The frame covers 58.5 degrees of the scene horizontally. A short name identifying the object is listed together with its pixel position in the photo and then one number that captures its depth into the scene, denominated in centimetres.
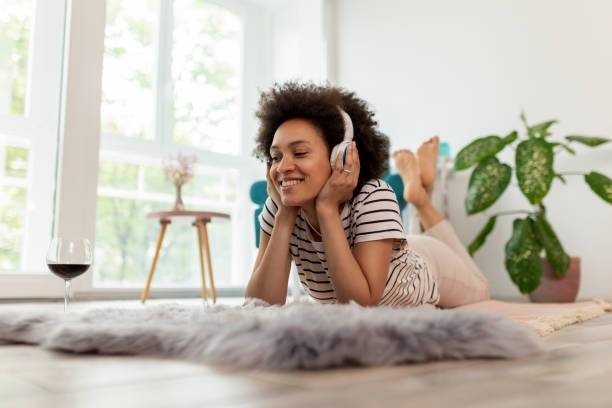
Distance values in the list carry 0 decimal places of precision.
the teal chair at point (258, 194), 305
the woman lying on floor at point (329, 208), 130
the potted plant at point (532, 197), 260
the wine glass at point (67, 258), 133
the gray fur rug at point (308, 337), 69
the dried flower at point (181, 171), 334
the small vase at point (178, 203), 320
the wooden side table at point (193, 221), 289
